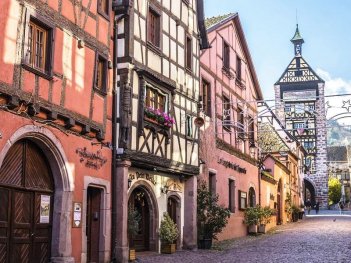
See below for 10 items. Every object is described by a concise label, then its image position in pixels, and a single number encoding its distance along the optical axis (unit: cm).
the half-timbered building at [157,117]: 1533
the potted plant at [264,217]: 2698
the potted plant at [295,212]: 4301
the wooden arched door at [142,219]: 1691
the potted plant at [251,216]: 2628
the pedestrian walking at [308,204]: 6994
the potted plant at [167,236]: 1730
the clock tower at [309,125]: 7419
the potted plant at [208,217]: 1955
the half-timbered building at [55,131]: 1088
